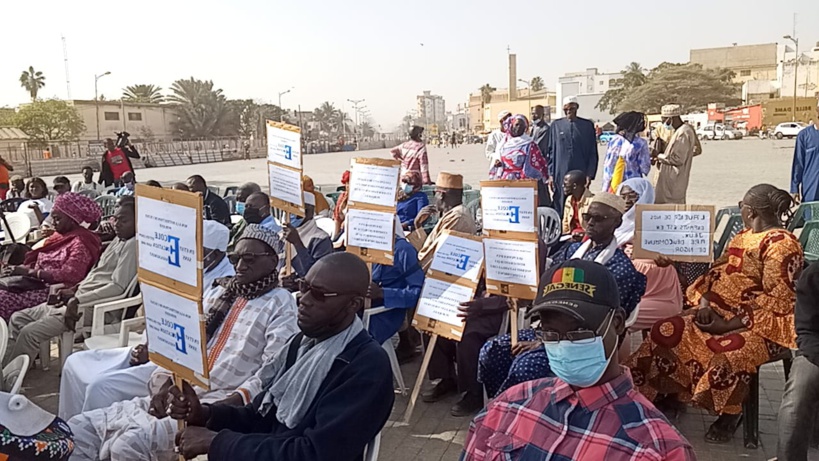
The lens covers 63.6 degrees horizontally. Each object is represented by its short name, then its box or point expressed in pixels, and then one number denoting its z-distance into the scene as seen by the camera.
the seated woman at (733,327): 3.87
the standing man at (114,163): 12.80
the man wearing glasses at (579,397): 1.88
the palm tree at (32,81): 72.19
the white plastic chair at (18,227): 7.96
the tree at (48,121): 50.78
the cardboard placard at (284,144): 5.01
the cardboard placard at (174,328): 2.48
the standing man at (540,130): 9.95
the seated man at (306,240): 5.12
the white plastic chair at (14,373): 3.56
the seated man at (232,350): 3.10
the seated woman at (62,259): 5.42
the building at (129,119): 61.47
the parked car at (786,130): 42.34
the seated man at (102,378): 3.64
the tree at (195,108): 68.96
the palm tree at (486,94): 125.89
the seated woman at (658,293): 4.34
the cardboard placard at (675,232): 4.14
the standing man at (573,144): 9.13
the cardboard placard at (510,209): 3.92
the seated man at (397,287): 4.68
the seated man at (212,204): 7.89
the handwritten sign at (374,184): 4.66
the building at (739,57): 103.38
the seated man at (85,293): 4.87
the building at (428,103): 165.27
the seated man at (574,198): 6.65
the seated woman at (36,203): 9.03
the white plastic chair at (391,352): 4.63
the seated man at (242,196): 7.67
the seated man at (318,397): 2.38
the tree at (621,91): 79.94
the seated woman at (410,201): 6.92
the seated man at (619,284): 3.35
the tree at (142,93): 75.08
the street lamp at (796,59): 57.09
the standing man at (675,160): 8.15
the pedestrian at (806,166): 6.93
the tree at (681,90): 71.62
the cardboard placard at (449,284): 4.24
